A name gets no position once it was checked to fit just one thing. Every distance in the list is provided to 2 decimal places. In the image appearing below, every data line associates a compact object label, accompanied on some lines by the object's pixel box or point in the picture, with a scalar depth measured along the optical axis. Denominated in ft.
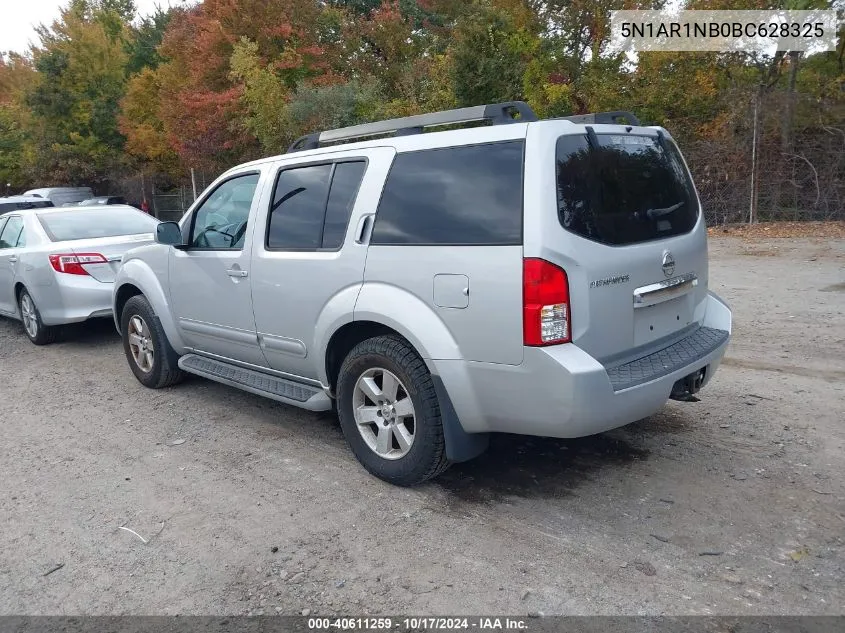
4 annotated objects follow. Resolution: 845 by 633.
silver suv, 11.16
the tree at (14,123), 124.16
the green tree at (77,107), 109.29
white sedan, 25.23
